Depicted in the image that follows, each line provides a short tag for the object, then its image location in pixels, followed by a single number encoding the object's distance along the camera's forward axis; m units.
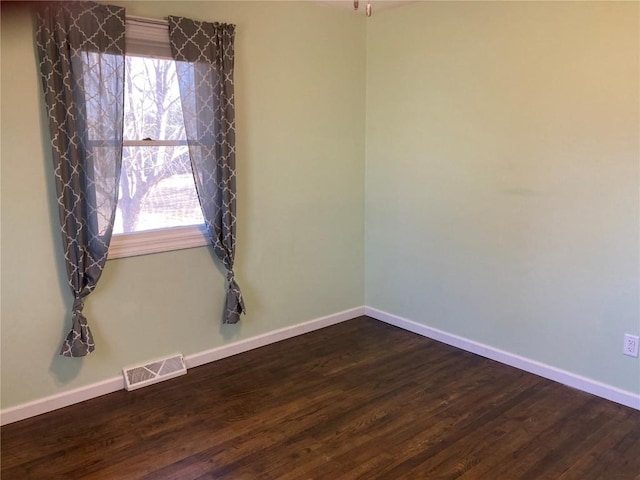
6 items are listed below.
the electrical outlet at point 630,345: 2.75
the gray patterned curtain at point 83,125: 2.55
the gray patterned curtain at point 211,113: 2.97
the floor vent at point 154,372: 3.04
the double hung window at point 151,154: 2.88
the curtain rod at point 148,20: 2.77
